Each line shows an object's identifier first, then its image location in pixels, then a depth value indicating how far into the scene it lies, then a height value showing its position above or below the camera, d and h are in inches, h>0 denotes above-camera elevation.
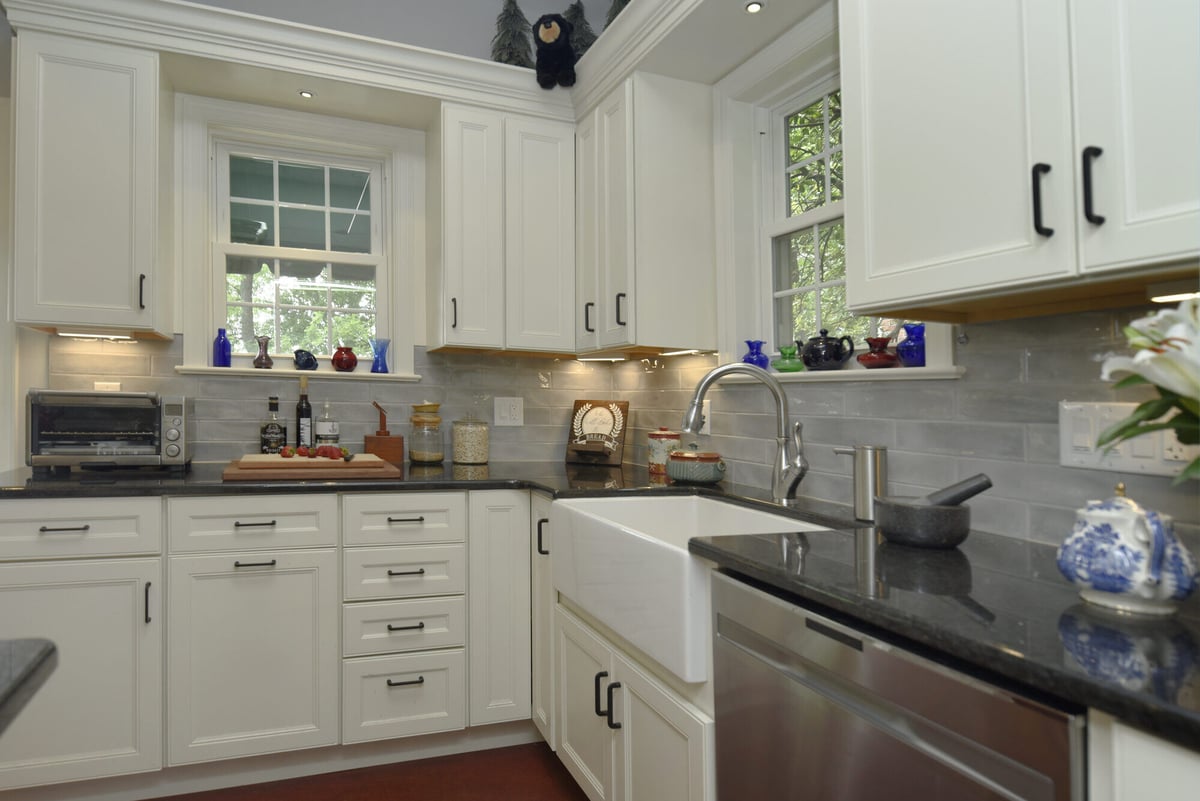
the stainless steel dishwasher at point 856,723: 31.9 -16.3
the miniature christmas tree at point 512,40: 124.2 +63.6
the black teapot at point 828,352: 85.7 +7.0
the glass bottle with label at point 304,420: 117.2 -0.2
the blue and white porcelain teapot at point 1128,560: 36.2 -7.6
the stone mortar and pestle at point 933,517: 55.0 -8.0
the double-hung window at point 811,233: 92.3 +23.6
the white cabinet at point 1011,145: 38.8 +16.5
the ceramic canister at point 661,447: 104.7 -4.6
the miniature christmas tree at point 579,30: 123.6 +65.1
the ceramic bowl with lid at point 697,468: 94.3 -6.9
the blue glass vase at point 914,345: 72.3 +6.5
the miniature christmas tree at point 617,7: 111.5 +61.8
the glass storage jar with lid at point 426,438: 121.3 -3.4
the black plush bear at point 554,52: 118.3 +58.6
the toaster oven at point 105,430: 96.7 -1.2
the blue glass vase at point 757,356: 98.0 +7.6
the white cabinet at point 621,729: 58.5 -29.3
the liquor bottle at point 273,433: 114.3 -2.1
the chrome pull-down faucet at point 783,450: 80.4 -4.1
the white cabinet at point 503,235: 117.0 +29.5
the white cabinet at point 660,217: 103.0 +28.0
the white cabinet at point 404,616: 98.1 -26.8
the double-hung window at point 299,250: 122.6 +28.7
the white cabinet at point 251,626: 92.2 -26.5
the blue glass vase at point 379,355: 126.2 +10.8
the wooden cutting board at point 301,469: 99.0 -6.9
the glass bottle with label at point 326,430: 117.6 -1.8
